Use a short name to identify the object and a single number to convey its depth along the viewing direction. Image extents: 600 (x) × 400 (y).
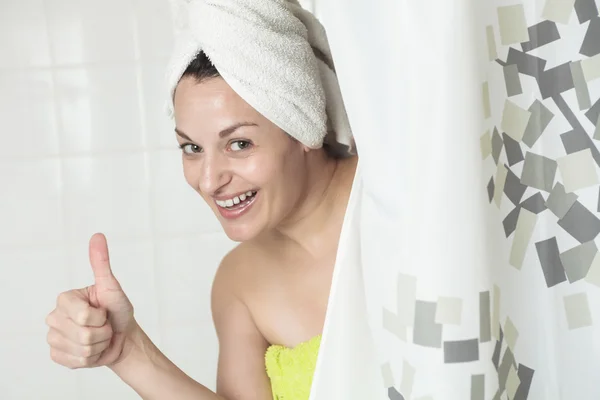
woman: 0.81
